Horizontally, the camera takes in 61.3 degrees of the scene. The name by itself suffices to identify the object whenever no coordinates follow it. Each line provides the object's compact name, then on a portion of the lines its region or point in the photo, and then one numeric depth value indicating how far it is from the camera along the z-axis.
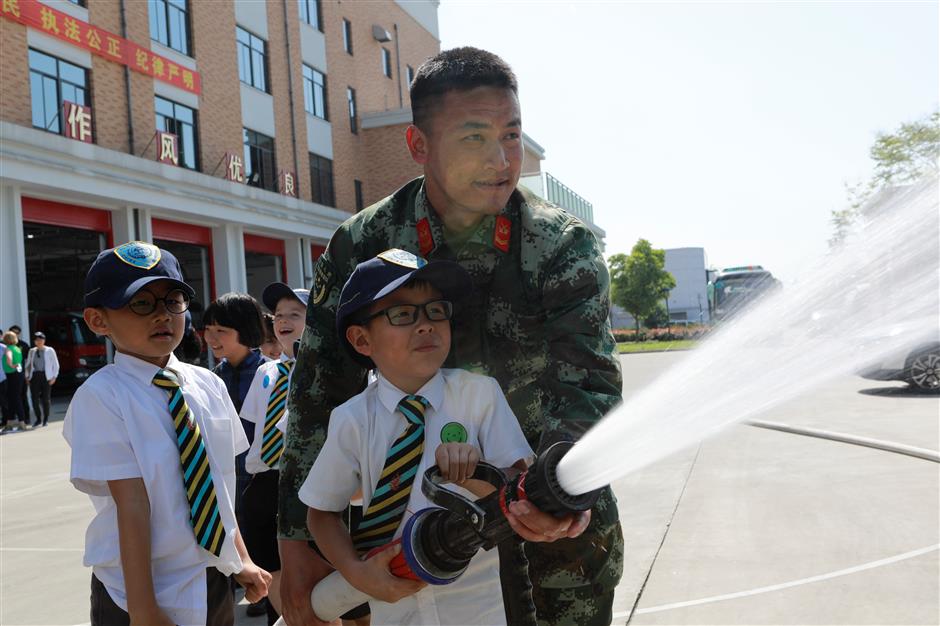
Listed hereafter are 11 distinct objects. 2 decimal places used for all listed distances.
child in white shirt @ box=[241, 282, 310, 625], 3.93
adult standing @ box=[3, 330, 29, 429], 13.50
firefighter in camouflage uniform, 1.86
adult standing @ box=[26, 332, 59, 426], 14.45
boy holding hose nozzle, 1.81
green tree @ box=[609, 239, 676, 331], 47.31
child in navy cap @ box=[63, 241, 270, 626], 2.17
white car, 10.54
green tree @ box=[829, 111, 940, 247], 24.52
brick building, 15.91
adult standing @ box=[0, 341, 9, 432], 13.64
